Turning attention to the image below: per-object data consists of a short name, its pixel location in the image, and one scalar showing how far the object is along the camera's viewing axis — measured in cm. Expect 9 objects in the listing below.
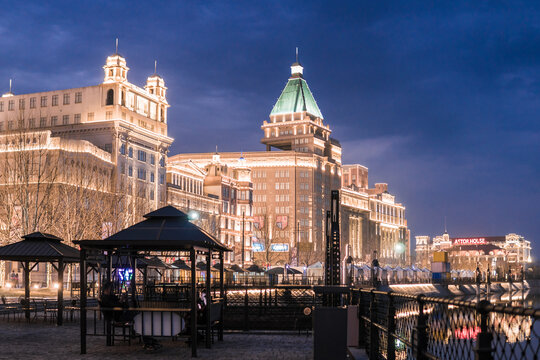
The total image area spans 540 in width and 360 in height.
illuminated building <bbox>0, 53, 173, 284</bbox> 8944
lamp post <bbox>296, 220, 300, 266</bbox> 15800
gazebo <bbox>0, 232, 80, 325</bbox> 2503
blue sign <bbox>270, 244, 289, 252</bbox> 14275
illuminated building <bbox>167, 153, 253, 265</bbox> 11912
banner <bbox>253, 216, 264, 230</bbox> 17481
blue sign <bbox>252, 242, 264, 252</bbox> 14025
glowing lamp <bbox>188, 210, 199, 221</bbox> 11205
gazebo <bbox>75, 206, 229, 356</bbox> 1608
